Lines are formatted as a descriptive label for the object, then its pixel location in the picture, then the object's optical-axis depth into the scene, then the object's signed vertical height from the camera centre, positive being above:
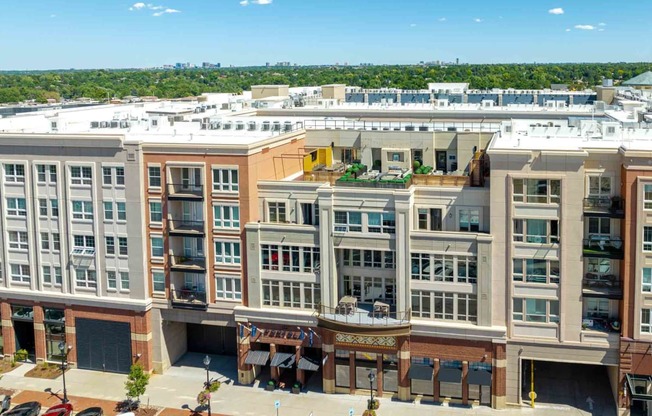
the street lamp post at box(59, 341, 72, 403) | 57.12 -19.69
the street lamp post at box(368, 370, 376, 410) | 52.11 -19.93
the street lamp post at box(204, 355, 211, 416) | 53.48 -19.97
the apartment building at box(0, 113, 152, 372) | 61.75 -10.99
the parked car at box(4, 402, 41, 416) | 54.62 -21.11
